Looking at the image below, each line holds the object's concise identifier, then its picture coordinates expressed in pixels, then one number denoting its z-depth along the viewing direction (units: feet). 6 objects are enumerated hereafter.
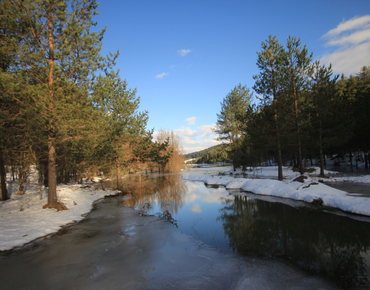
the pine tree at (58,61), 25.03
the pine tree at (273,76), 60.85
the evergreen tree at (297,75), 61.16
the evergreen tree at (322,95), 67.00
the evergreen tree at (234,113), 108.37
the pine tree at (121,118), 47.11
